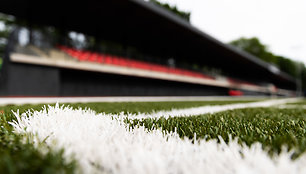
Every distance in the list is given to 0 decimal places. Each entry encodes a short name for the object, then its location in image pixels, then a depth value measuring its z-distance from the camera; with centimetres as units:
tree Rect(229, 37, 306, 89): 5909
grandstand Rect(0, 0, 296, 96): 1085
